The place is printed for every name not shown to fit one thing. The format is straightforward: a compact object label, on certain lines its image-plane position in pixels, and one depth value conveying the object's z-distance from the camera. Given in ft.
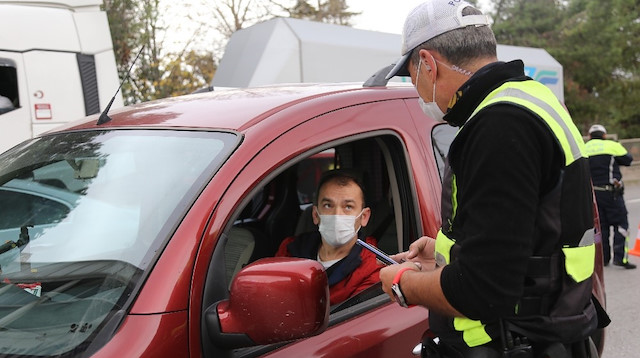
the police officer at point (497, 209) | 4.60
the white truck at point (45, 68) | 22.02
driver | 8.10
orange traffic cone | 27.22
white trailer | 28.81
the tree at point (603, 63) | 87.35
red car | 5.01
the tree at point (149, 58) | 48.03
